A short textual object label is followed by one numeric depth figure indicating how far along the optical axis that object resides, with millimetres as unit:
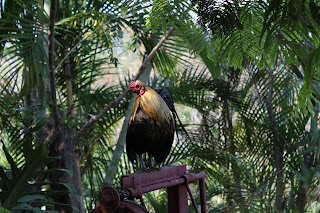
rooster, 9180
